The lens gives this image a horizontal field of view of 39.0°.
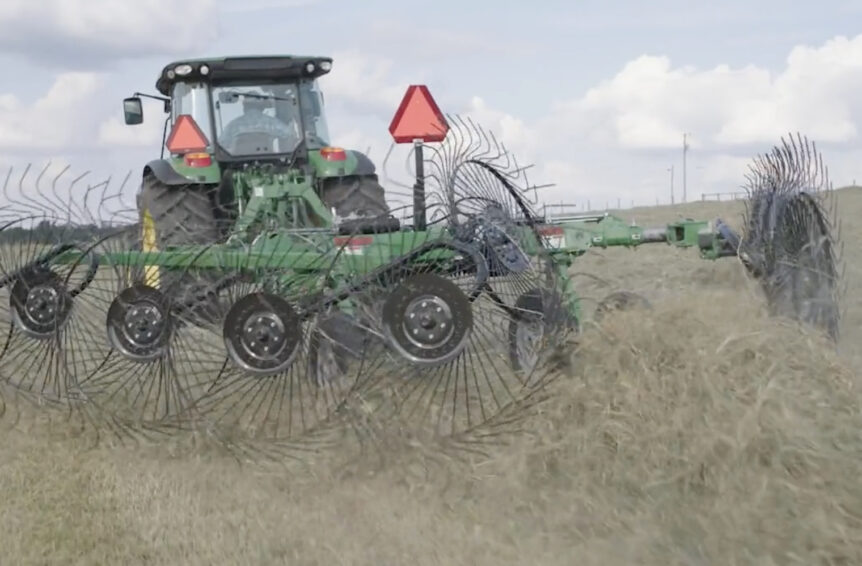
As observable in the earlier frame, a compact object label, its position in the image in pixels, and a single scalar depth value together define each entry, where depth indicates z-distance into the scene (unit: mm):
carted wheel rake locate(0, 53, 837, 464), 4699
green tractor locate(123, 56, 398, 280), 7137
